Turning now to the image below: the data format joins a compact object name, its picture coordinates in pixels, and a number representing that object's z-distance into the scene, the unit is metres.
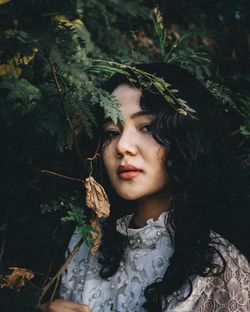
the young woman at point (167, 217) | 1.72
